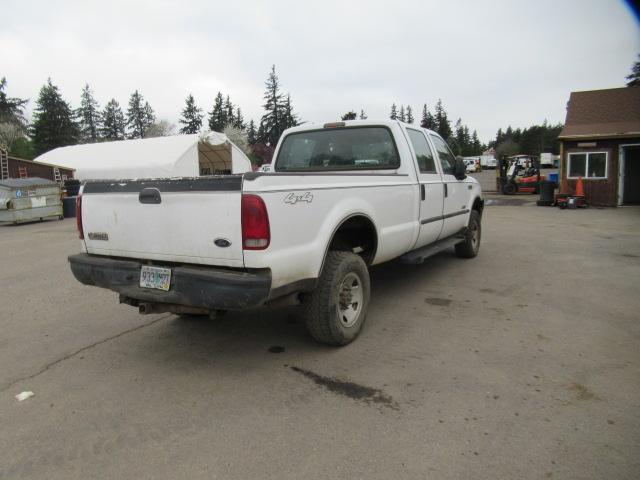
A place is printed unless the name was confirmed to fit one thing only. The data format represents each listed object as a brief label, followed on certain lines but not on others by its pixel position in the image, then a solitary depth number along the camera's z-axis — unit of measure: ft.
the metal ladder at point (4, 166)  74.95
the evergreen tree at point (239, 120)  245.04
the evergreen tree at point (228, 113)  232.32
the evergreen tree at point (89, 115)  250.31
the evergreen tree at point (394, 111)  354.49
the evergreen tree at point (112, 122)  250.37
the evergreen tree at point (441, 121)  284.14
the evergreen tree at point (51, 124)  167.94
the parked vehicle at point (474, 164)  188.65
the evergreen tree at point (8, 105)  148.97
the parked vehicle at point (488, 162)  234.17
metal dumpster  50.16
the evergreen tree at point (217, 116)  228.67
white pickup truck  9.70
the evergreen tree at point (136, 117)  260.21
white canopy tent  78.43
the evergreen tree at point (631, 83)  87.14
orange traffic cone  55.57
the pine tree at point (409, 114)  341.19
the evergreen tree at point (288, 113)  214.69
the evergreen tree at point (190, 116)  235.20
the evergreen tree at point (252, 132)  266.16
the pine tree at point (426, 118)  273.13
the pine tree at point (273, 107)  215.51
